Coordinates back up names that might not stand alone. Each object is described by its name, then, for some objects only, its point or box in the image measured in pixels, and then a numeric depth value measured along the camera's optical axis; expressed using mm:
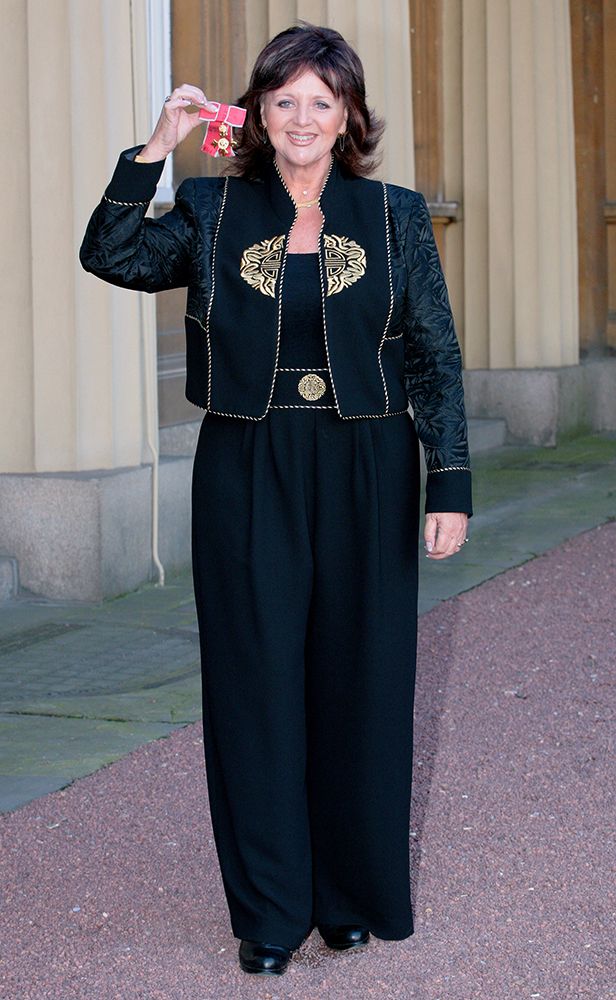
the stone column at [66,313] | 7625
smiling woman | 3633
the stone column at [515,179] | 13211
